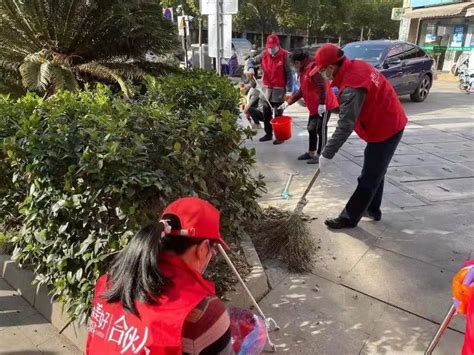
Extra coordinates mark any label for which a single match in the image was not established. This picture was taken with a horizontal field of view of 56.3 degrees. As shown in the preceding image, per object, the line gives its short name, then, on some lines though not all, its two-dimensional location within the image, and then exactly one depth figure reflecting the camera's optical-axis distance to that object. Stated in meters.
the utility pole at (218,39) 6.41
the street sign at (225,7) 6.47
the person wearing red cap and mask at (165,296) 1.33
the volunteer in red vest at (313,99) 5.98
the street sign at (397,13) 25.33
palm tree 5.52
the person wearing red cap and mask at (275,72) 7.04
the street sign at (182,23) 16.03
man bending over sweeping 3.54
